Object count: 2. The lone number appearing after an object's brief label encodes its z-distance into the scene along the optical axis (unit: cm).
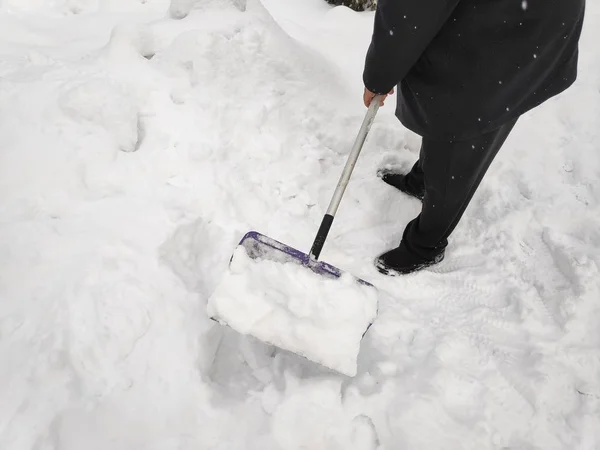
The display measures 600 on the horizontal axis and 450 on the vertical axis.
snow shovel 152
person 121
